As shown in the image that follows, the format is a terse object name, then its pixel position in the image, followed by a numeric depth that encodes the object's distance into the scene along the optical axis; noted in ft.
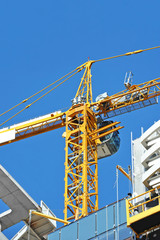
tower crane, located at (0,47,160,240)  131.34
